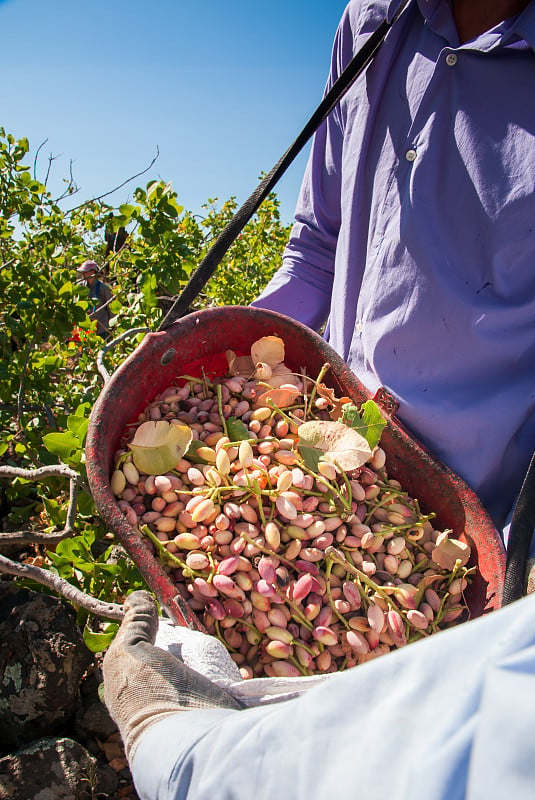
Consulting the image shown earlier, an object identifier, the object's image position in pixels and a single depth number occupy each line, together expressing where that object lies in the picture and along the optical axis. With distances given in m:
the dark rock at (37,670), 1.45
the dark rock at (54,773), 1.30
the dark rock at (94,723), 1.53
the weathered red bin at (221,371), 0.96
